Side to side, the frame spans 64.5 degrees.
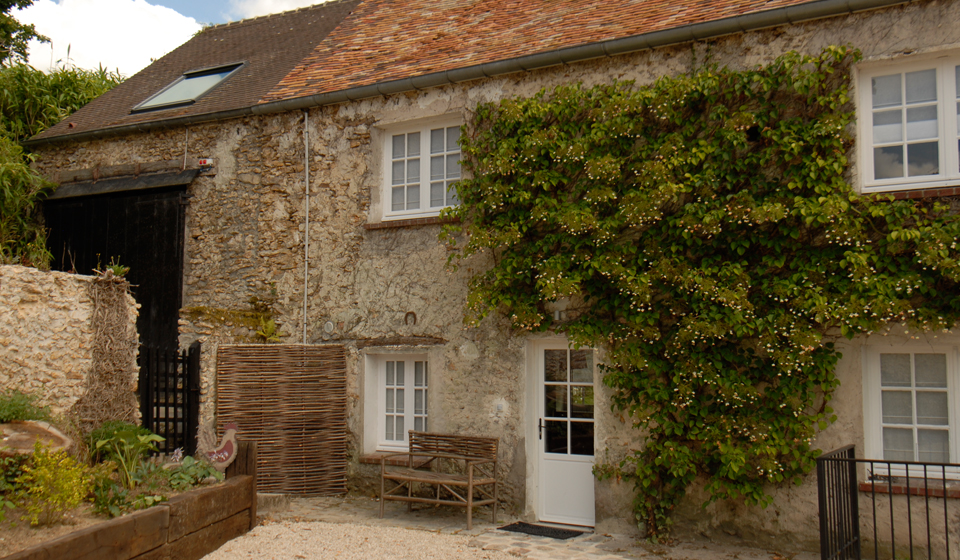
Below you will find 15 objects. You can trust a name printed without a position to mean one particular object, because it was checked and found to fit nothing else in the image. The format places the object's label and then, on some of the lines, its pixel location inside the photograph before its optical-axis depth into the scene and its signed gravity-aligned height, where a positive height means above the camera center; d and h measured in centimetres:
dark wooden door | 1047 +136
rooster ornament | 703 -108
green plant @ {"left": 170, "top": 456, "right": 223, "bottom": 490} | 639 -118
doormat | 735 -189
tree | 1561 +630
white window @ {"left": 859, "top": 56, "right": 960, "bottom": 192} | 648 +186
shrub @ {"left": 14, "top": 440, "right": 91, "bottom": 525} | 518 -104
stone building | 665 +189
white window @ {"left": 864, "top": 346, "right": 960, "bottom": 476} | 631 -55
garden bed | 482 -140
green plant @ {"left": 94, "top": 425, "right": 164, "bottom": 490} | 623 -97
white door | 780 -100
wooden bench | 748 -139
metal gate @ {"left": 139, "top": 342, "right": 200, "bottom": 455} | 812 -64
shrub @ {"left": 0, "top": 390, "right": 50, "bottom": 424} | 611 -58
